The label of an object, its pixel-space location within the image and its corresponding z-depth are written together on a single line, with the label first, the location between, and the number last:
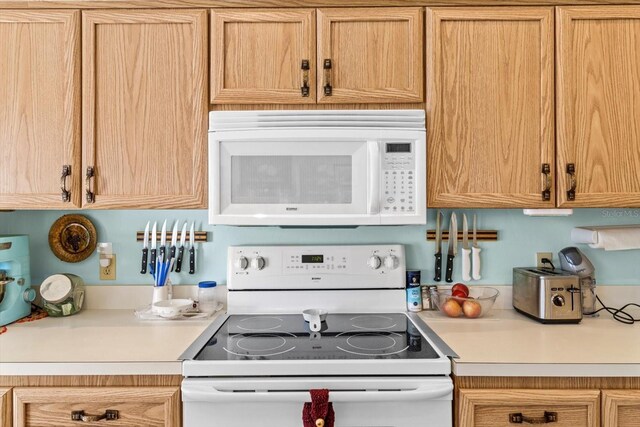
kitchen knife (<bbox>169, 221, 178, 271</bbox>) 1.96
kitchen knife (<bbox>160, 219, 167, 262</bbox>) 1.95
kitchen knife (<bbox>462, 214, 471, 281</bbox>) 1.96
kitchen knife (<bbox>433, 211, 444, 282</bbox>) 1.96
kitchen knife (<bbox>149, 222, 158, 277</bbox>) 1.95
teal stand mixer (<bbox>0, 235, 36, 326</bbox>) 1.74
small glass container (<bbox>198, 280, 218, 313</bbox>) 1.90
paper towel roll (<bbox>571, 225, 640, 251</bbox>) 1.86
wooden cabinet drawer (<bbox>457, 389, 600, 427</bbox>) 1.30
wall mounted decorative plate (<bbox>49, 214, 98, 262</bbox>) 1.98
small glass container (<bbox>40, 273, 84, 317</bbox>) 1.84
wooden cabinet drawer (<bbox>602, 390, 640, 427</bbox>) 1.30
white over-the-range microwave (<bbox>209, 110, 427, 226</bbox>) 1.62
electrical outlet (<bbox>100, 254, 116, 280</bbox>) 1.99
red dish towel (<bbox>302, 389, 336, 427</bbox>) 1.26
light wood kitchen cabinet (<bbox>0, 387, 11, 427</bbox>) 1.33
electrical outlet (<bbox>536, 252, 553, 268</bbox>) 1.98
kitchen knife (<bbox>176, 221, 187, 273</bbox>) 1.96
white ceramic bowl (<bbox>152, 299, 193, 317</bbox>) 1.77
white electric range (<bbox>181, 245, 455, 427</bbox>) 1.30
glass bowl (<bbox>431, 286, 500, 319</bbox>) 1.78
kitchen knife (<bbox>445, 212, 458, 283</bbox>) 1.95
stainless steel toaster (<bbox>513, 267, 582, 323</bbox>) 1.70
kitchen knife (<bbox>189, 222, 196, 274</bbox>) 1.96
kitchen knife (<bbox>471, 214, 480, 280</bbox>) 1.96
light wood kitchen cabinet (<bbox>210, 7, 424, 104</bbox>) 1.65
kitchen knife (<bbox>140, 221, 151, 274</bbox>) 1.96
